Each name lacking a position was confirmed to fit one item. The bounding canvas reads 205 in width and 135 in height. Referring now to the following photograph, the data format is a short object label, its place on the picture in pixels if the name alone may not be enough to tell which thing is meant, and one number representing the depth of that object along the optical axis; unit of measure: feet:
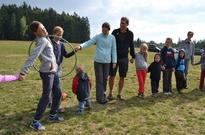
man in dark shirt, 16.98
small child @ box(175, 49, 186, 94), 20.94
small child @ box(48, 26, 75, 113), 12.61
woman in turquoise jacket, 15.48
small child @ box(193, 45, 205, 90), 22.90
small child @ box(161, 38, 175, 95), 19.71
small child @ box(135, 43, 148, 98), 18.26
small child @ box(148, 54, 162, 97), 19.02
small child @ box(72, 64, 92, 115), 13.78
